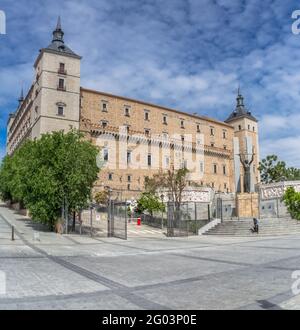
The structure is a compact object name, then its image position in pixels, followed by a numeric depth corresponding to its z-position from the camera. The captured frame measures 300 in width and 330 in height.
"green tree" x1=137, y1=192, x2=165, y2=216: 36.97
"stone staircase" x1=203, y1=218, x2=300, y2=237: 28.68
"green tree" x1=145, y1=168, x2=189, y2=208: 40.78
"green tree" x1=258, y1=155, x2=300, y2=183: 61.03
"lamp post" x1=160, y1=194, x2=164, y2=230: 33.41
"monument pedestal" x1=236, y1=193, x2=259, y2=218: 37.56
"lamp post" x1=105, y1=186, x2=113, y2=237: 25.03
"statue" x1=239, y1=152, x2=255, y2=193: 39.66
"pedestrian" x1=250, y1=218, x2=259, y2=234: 28.41
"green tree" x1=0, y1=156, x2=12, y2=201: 44.99
